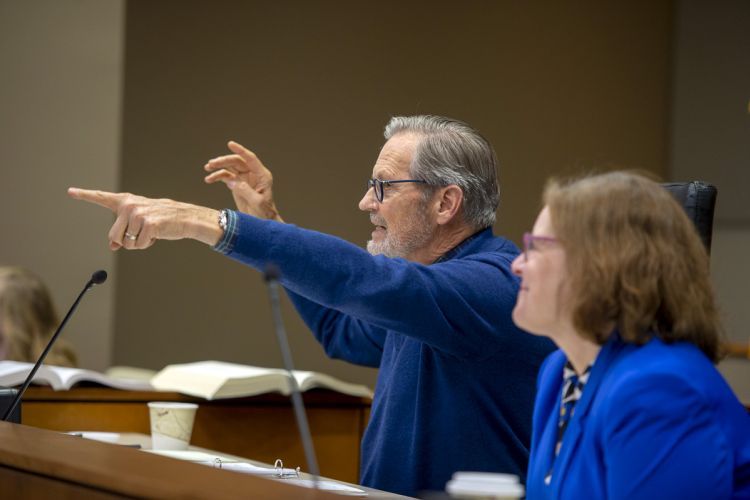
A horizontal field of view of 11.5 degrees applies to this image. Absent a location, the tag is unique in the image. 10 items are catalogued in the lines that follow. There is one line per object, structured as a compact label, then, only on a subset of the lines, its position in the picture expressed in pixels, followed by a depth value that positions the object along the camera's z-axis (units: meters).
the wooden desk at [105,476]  5.42
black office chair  6.30
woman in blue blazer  5.71
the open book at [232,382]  6.82
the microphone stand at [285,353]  5.64
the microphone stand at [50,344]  6.20
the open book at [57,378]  6.69
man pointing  6.20
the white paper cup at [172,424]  6.53
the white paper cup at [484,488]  4.89
